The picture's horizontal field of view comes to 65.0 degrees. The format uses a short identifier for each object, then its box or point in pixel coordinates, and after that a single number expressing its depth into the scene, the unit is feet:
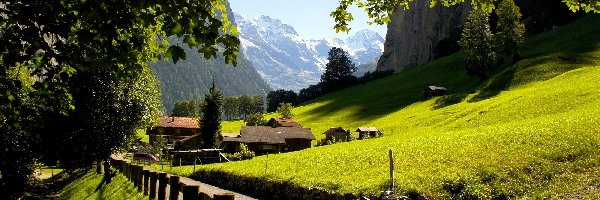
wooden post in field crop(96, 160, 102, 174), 132.96
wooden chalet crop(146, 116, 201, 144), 481.71
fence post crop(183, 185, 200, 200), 27.61
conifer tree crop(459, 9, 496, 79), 327.06
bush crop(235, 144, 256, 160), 233.35
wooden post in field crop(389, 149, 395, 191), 82.08
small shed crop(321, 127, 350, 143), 282.56
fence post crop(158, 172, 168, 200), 38.37
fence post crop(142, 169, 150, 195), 53.06
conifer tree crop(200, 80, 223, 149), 341.62
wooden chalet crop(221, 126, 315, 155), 288.30
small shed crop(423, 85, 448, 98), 339.36
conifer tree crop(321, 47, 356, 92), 600.39
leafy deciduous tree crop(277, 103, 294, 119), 442.09
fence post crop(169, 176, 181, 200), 33.22
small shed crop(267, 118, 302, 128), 362.04
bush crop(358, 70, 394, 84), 594.49
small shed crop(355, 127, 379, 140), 247.91
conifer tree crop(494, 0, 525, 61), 313.94
